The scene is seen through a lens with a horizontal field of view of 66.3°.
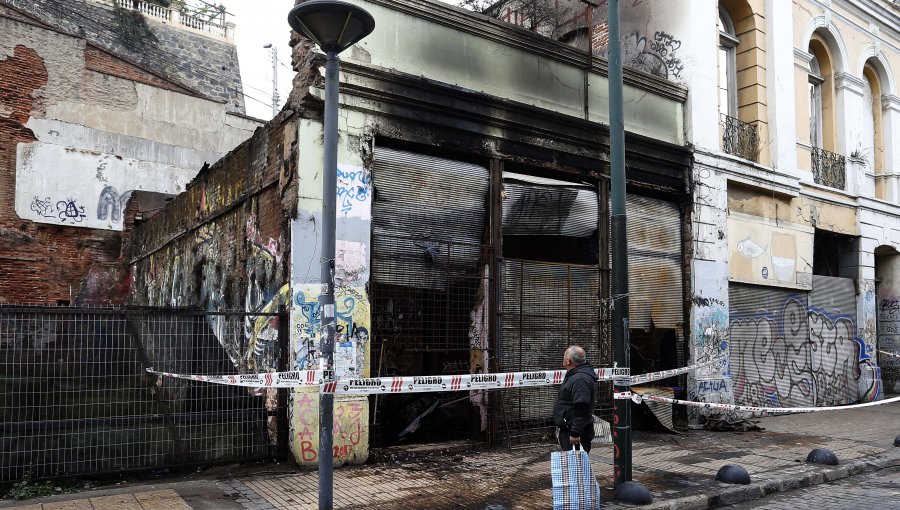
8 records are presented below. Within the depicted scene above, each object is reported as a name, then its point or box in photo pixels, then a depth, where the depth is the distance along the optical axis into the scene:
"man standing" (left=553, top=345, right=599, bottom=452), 5.92
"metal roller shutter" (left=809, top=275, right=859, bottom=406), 14.57
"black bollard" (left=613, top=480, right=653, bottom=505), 6.58
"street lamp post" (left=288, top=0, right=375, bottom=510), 5.41
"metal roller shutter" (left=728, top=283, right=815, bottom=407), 12.98
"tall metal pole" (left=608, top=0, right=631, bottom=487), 6.95
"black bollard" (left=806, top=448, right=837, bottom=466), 8.59
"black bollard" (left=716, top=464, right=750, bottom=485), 7.51
